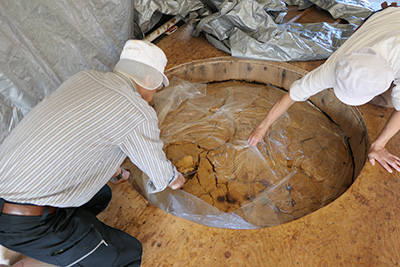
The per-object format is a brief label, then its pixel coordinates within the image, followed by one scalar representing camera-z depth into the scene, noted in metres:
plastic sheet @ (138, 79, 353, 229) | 1.42
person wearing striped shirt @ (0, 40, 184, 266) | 0.91
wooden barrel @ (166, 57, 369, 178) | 1.68
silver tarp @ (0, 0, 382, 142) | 1.29
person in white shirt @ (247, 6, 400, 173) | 0.93
